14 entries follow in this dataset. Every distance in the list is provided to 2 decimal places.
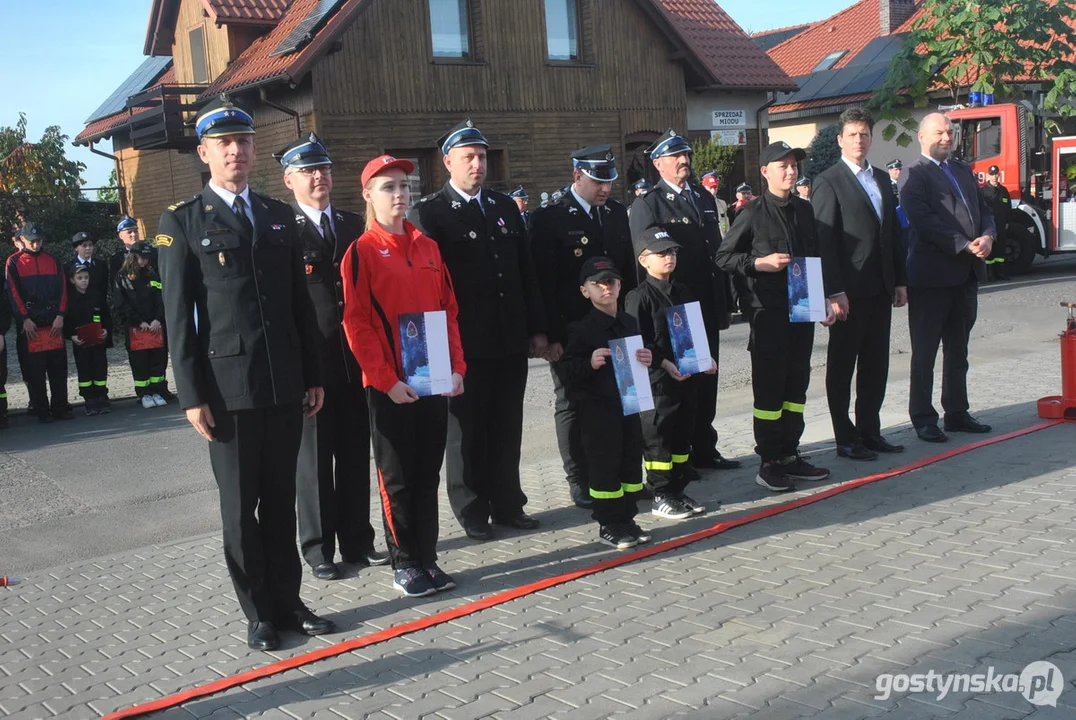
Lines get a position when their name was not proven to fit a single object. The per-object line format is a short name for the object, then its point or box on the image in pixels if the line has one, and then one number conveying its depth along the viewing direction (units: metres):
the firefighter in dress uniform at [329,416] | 5.71
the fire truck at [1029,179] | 20.89
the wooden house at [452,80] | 21.91
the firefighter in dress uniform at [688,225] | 7.14
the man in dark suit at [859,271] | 7.43
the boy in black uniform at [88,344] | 12.28
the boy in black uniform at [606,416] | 5.96
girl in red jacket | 5.29
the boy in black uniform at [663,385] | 6.48
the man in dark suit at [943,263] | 7.94
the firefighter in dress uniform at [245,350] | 4.69
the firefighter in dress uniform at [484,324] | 6.19
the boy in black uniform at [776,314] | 6.90
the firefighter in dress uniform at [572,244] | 6.74
